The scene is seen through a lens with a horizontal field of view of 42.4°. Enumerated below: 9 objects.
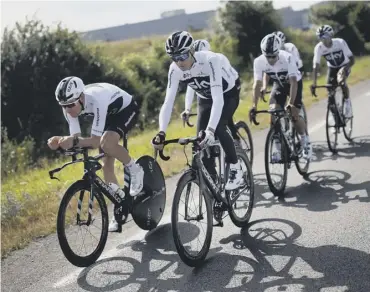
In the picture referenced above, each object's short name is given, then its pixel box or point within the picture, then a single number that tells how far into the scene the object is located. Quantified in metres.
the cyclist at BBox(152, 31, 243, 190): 4.98
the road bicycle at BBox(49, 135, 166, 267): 4.90
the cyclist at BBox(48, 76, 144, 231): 4.99
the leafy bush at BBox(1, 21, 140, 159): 19.95
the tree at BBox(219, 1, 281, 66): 34.12
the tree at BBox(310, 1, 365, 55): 35.22
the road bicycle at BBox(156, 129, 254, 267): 4.64
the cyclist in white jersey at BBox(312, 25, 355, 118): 9.62
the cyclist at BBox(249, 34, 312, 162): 7.05
